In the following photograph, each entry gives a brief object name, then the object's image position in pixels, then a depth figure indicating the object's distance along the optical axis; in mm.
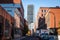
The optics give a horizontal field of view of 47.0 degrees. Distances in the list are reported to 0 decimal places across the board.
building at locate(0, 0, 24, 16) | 25717
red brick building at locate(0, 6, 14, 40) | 12717
